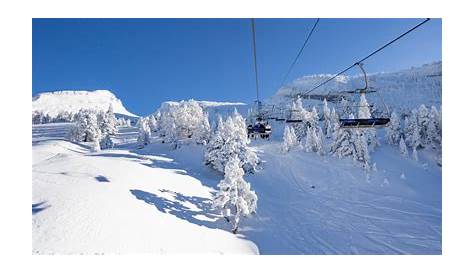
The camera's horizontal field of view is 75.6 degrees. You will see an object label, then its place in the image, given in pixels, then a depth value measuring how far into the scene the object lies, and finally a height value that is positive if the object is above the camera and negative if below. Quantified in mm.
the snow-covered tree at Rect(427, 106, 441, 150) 52531 -748
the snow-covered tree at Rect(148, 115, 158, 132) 100594 +743
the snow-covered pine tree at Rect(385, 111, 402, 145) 56969 -915
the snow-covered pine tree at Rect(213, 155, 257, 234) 24172 -5529
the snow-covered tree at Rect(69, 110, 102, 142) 67000 -388
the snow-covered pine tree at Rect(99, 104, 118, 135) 80794 +1401
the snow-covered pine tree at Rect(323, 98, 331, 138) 72750 +1751
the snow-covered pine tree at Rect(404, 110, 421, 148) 52406 -827
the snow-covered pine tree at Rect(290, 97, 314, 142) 67631 -631
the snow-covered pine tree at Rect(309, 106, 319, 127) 62956 +2164
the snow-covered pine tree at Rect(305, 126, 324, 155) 51753 -2608
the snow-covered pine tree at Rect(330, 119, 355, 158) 46031 -2561
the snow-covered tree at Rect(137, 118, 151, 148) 67194 -2075
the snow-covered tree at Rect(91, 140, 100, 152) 56412 -3689
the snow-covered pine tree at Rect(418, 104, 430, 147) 53497 +754
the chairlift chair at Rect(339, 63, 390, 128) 10484 +179
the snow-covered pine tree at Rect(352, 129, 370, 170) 44438 -3206
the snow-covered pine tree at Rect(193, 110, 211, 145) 58500 -1125
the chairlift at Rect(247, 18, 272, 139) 16469 -150
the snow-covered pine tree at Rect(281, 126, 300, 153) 55956 -2821
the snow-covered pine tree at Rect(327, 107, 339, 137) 66356 +802
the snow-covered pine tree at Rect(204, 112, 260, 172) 41281 -3279
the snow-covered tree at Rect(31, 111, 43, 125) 110506 +3666
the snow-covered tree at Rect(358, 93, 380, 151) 54397 -2127
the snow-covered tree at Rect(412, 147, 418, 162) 48547 -4323
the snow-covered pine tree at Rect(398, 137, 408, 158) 50406 -3607
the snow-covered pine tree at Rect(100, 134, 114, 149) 66688 -3467
